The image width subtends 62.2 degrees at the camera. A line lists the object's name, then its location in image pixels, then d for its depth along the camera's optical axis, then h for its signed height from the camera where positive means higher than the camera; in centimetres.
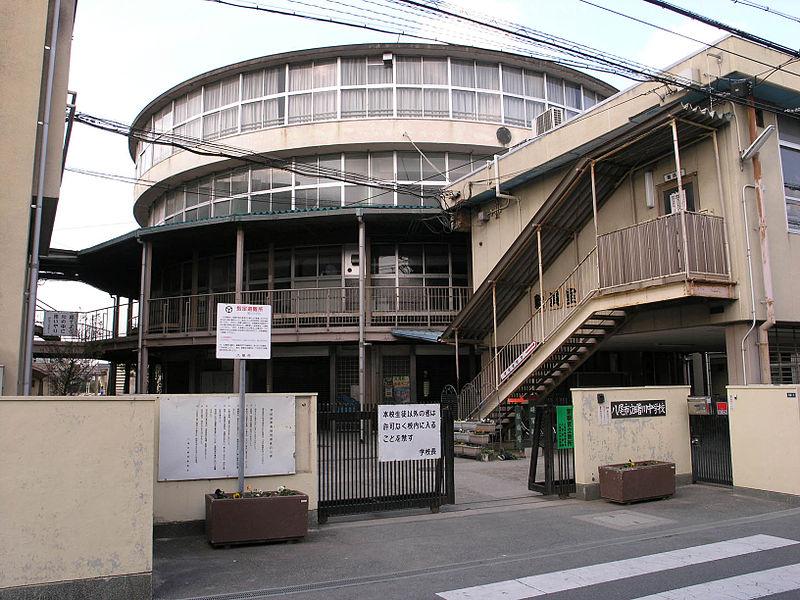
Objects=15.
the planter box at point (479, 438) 1540 -93
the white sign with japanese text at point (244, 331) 800 +84
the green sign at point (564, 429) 1084 -51
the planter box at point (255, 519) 754 -137
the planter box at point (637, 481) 1009 -130
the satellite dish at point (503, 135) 2375 +932
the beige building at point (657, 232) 1264 +349
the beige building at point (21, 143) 746 +320
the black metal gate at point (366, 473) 918 -107
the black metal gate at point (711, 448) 1130 -89
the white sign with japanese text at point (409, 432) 947 -47
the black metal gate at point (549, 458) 1067 -97
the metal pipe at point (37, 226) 848 +223
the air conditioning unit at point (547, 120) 1944 +821
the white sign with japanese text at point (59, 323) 2502 +297
